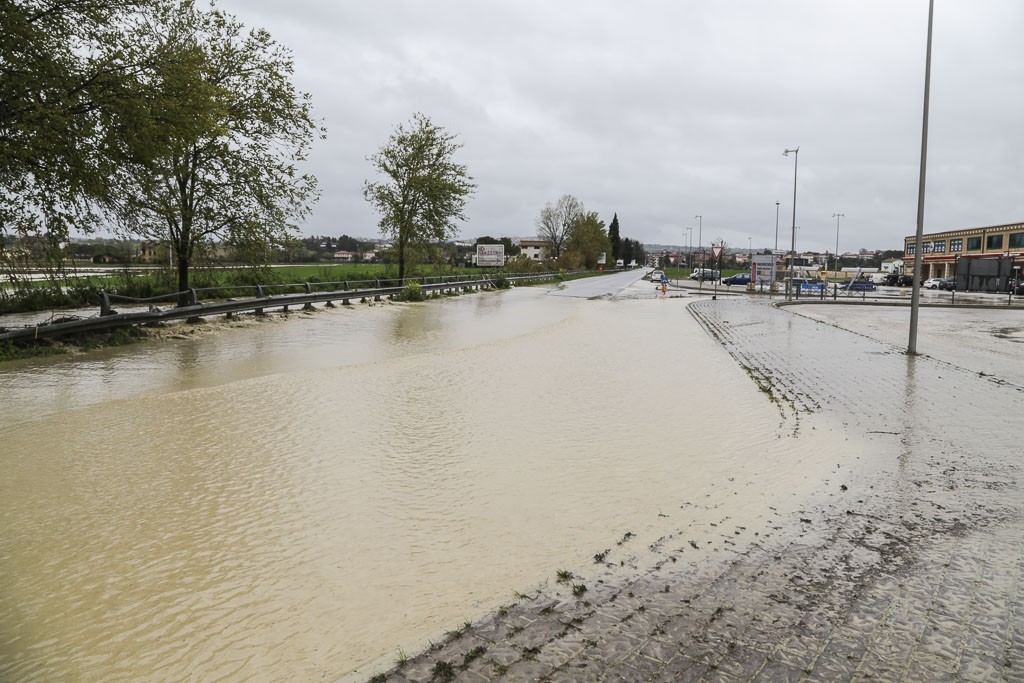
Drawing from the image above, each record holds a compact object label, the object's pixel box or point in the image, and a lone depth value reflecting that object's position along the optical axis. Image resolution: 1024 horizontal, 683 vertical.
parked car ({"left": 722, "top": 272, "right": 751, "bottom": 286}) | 72.62
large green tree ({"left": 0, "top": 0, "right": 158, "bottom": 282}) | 12.92
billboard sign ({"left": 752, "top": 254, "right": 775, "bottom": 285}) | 57.16
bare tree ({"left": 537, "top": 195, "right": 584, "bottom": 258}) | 122.12
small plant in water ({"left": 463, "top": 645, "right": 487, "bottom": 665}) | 3.64
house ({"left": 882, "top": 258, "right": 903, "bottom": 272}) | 123.80
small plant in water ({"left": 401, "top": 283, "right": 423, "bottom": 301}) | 36.00
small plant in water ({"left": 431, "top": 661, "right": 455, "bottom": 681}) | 3.47
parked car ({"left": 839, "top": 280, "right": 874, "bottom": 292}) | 60.47
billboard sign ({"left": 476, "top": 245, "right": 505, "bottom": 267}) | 59.88
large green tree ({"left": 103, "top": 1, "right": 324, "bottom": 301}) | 19.39
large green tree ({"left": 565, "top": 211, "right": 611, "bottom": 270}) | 113.19
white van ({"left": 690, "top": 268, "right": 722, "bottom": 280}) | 85.66
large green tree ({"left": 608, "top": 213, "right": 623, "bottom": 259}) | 182.88
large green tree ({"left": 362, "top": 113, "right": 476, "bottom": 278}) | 42.19
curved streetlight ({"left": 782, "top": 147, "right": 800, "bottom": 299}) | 45.03
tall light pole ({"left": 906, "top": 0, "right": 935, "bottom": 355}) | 16.78
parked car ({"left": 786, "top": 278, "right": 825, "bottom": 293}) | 61.85
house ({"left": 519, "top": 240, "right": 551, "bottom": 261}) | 177.38
